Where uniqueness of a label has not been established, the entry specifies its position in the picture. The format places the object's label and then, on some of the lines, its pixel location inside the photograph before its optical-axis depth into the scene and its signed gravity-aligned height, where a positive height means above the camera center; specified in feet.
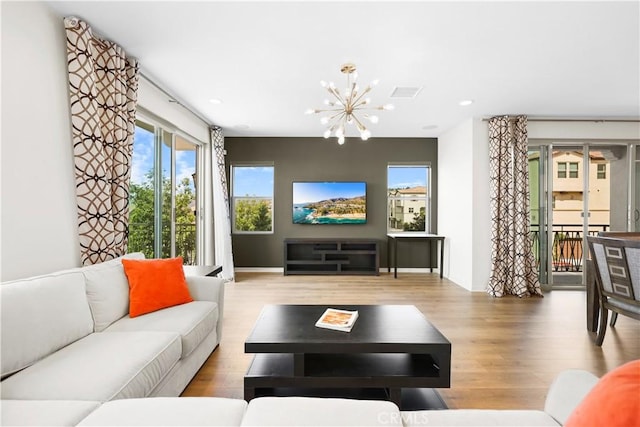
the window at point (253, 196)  19.51 +1.04
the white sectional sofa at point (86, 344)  4.20 -2.29
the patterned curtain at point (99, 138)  7.38 +1.86
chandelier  9.30 +4.29
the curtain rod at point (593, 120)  15.10 +4.44
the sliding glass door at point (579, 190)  15.19 +1.12
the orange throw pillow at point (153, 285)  7.23 -1.72
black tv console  18.33 -2.59
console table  17.70 -1.59
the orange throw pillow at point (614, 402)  2.06 -1.29
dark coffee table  5.59 -2.87
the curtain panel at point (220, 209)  16.80 +0.20
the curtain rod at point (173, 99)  10.44 +4.46
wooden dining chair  7.77 -1.60
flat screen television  19.17 +0.66
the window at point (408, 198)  19.69 +0.94
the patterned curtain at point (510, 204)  14.43 +0.42
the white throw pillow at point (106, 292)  6.42 -1.69
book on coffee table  6.37 -2.26
